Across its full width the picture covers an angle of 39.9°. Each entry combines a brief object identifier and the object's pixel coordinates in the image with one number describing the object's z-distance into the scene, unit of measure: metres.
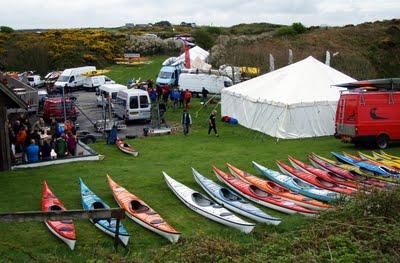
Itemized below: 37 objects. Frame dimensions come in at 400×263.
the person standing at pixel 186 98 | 36.66
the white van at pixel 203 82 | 42.88
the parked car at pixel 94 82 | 50.38
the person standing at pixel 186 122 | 30.00
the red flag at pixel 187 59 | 49.18
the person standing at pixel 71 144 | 23.39
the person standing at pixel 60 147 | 22.59
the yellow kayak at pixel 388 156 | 21.51
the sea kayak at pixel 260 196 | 15.89
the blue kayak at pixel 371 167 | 19.03
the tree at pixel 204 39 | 72.50
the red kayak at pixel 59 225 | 13.34
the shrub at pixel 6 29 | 77.03
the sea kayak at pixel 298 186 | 16.98
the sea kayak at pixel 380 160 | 20.41
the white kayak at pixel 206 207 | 14.57
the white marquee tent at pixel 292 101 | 28.48
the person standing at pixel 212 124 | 29.81
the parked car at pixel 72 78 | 49.94
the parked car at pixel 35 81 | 49.87
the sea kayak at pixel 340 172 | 17.97
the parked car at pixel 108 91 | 37.63
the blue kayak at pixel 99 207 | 13.35
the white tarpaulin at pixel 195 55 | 53.11
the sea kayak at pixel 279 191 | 16.11
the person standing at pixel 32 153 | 21.53
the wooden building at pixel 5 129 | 19.45
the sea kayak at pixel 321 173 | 18.52
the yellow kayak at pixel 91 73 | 49.48
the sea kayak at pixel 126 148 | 25.40
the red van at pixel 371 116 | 24.19
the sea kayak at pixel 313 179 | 17.83
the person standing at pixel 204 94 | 41.15
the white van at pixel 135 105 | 33.84
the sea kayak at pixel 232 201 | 15.18
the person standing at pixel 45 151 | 22.08
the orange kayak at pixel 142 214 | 13.85
